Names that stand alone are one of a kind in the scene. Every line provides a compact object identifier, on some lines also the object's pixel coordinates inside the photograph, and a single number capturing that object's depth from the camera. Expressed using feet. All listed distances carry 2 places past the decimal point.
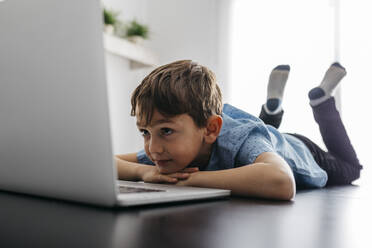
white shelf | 8.60
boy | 2.12
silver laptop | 1.24
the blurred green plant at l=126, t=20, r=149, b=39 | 9.77
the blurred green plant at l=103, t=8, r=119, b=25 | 8.53
